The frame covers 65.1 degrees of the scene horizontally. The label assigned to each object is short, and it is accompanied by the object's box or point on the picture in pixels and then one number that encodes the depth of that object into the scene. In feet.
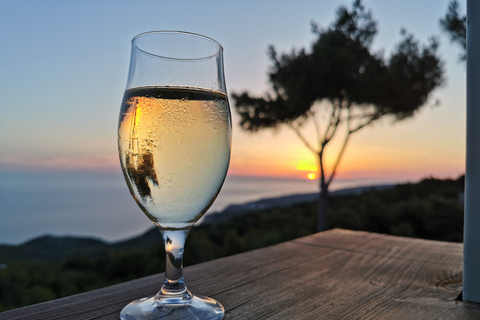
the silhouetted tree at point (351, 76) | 24.55
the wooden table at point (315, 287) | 0.78
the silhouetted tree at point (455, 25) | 20.60
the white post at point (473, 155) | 0.84
